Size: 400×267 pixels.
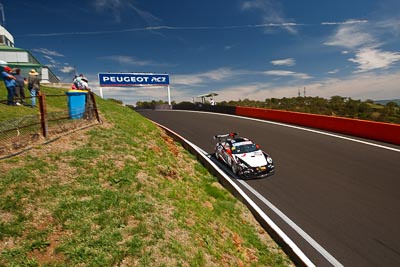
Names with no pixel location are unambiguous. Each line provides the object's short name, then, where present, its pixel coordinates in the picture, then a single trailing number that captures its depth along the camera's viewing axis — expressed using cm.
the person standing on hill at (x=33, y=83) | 1161
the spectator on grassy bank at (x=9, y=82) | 1032
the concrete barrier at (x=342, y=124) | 1300
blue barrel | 920
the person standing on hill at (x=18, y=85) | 1106
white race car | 968
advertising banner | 3831
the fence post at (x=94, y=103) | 1001
